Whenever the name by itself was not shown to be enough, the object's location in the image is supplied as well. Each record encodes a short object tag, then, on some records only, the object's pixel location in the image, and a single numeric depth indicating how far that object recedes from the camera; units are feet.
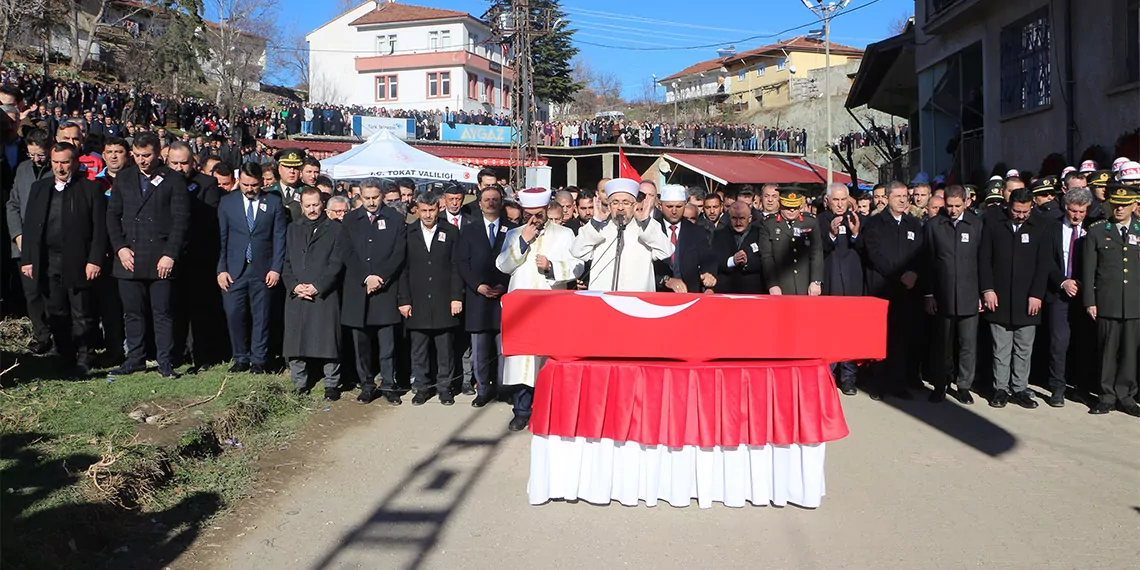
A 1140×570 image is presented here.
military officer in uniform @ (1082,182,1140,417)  25.57
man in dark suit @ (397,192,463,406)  26.91
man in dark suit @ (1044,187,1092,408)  27.14
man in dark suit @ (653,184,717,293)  23.52
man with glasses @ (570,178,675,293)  20.25
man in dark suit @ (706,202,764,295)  29.48
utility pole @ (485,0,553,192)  104.78
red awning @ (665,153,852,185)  141.30
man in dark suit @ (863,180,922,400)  28.81
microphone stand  20.47
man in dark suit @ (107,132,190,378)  25.73
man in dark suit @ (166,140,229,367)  28.19
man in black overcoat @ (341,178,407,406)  26.81
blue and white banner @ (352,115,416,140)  134.92
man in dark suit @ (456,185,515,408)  25.77
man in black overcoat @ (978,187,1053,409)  26.94
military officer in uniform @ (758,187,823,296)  28.45
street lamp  100.86
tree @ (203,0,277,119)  153.79
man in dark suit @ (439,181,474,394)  27.55
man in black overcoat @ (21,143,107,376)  25.58
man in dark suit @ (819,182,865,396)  29.35
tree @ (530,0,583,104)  222.28
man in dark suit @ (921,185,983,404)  27.40
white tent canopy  60.29
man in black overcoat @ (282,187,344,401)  26.45
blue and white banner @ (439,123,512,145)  143.23
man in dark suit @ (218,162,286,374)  27.55
